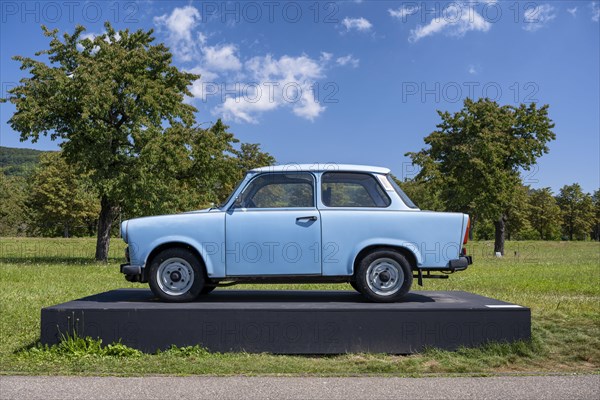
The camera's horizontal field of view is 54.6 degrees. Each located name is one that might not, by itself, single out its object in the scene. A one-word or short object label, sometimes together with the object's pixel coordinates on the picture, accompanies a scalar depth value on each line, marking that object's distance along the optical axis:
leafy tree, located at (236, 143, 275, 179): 52.73
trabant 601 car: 7.49
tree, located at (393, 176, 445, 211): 68.31
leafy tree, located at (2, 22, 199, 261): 26.81
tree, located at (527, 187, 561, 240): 95.19
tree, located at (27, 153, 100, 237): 64.94
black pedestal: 7.06
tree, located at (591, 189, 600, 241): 104.16
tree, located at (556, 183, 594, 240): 101.62
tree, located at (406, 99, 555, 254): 38.88
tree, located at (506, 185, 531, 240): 86.75
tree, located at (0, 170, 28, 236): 75.31
